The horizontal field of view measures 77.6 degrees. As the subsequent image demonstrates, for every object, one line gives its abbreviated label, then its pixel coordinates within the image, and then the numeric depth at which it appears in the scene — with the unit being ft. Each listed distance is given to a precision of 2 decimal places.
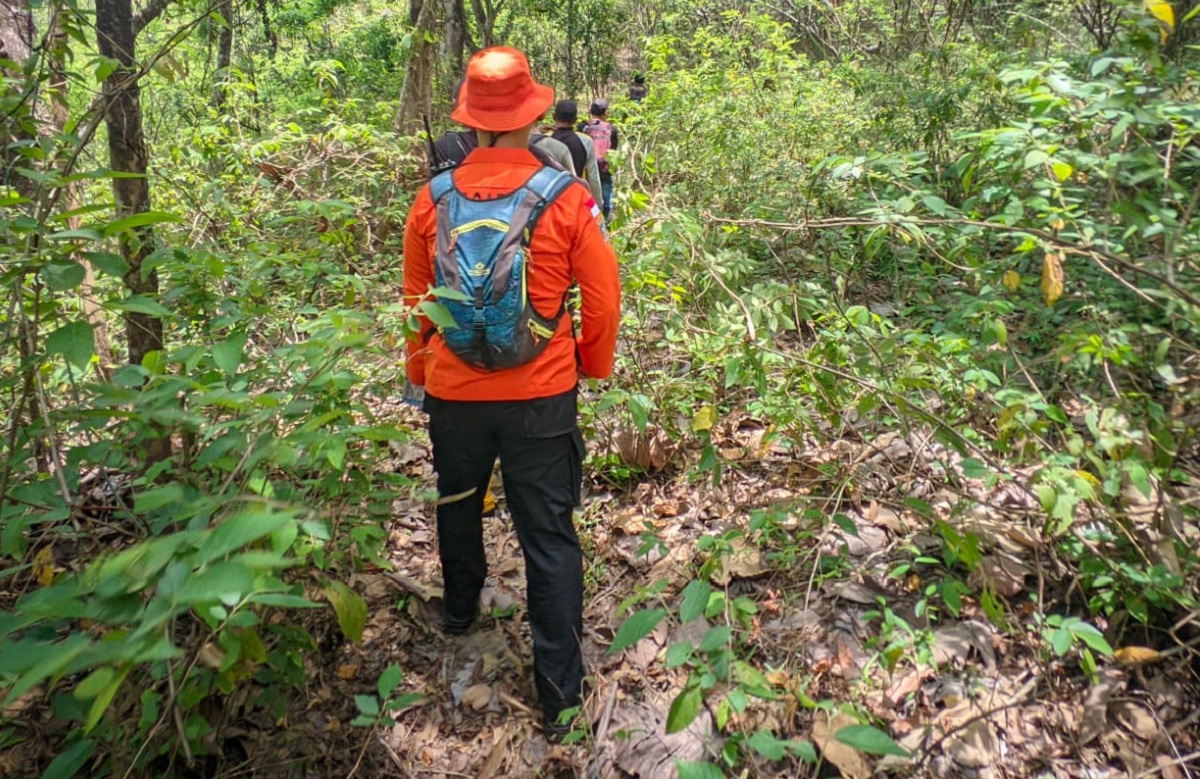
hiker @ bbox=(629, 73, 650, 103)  32.68
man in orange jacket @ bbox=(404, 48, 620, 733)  8.02
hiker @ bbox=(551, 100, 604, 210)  20.52
